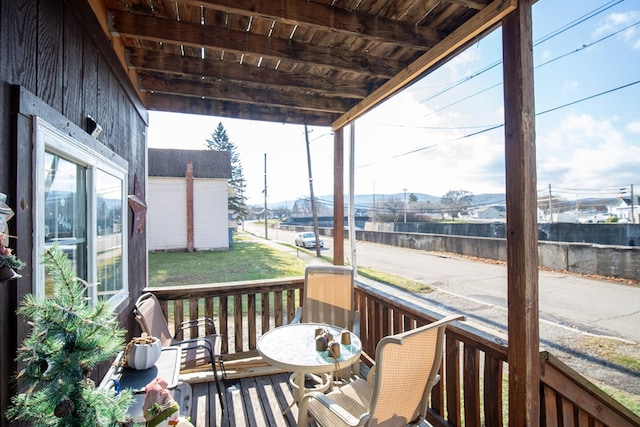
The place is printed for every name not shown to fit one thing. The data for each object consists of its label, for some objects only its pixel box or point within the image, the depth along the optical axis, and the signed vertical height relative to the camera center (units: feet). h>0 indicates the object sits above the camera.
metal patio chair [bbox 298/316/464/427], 4.71 -2.70
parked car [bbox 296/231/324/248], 60.18 -4.50
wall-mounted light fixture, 5.90 +1.76
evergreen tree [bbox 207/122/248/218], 104.55 +23.78
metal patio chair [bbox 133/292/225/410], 7.86 -3.35
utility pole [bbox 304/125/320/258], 45.50 +2.98
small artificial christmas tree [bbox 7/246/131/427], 2.50 -1.15
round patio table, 6.51 -3.05
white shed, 44.65 +2.36
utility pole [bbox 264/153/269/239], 79.31 +8.67
